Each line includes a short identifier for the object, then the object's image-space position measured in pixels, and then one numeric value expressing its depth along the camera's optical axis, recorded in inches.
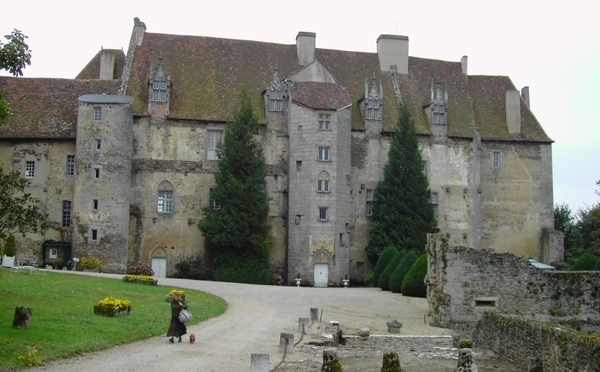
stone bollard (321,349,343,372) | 701.9
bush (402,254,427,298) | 1750.7
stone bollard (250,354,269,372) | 734.5
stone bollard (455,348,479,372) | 732.0
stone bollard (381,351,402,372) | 706.8
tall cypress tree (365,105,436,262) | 2317.9
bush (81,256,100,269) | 2095.2
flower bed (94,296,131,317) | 1064.2
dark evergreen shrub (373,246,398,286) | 2150.6
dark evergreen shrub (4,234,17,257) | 1909.7
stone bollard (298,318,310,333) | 1139.9
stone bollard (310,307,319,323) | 1288.1
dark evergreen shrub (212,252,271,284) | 2167.8
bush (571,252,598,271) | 1785.2
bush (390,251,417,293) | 1898.4
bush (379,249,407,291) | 2004.6
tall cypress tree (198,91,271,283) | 2191.2
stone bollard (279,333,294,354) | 951.6
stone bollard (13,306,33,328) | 888.9
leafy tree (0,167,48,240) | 918.4
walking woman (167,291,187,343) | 936.3
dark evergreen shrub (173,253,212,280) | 2277.3
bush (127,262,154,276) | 1908.2
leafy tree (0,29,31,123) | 756.6
